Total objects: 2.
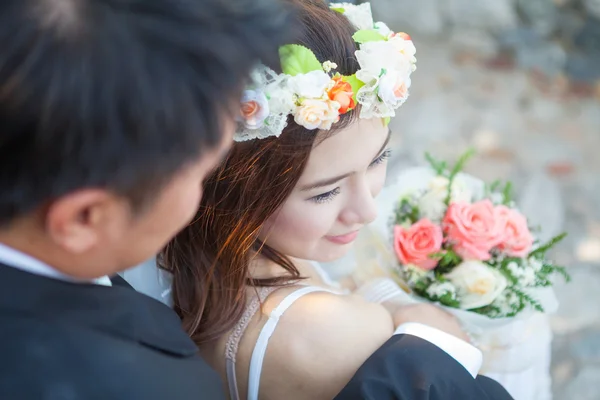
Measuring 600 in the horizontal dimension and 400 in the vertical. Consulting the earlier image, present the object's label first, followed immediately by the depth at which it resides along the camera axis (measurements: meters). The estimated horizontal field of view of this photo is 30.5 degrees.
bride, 1.02
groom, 0.66
